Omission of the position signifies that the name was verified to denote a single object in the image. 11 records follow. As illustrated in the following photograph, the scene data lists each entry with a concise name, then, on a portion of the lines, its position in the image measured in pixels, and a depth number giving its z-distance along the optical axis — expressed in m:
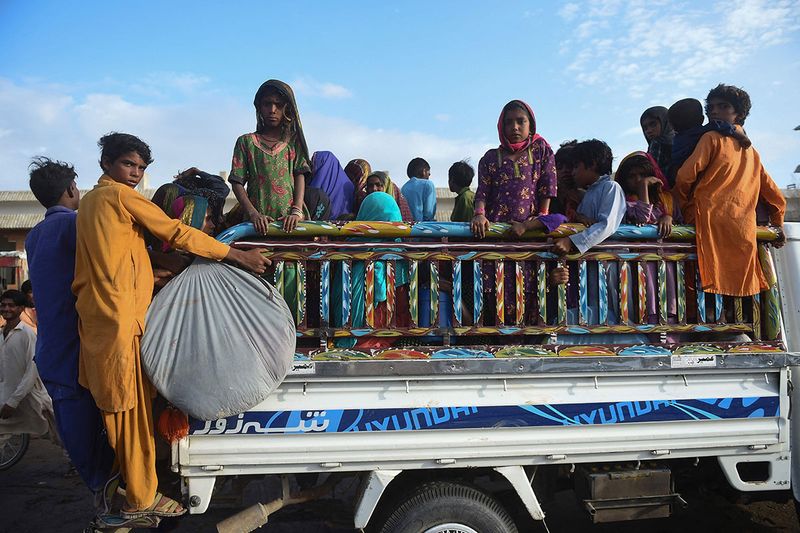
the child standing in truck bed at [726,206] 2.93
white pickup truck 2.59
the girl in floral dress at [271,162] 3.27
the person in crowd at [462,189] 4.76
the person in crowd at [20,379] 5.45
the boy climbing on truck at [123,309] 2.37
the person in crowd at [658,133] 4.00
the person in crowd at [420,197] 5.41
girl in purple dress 3.30
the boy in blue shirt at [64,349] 2.58
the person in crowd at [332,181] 3.99
